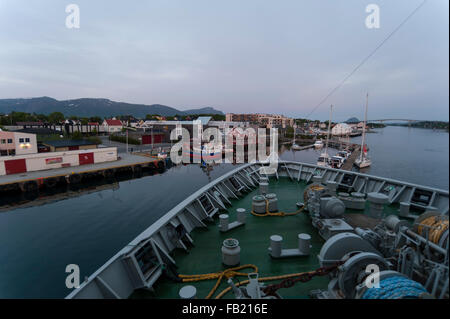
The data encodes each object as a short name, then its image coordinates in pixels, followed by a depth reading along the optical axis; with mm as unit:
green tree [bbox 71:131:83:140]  49250
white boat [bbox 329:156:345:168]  31350
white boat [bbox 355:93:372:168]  34250
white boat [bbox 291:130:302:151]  57606
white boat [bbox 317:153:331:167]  32031
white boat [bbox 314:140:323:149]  60241
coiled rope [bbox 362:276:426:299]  2389
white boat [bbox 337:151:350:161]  37331
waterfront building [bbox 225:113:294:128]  113250
